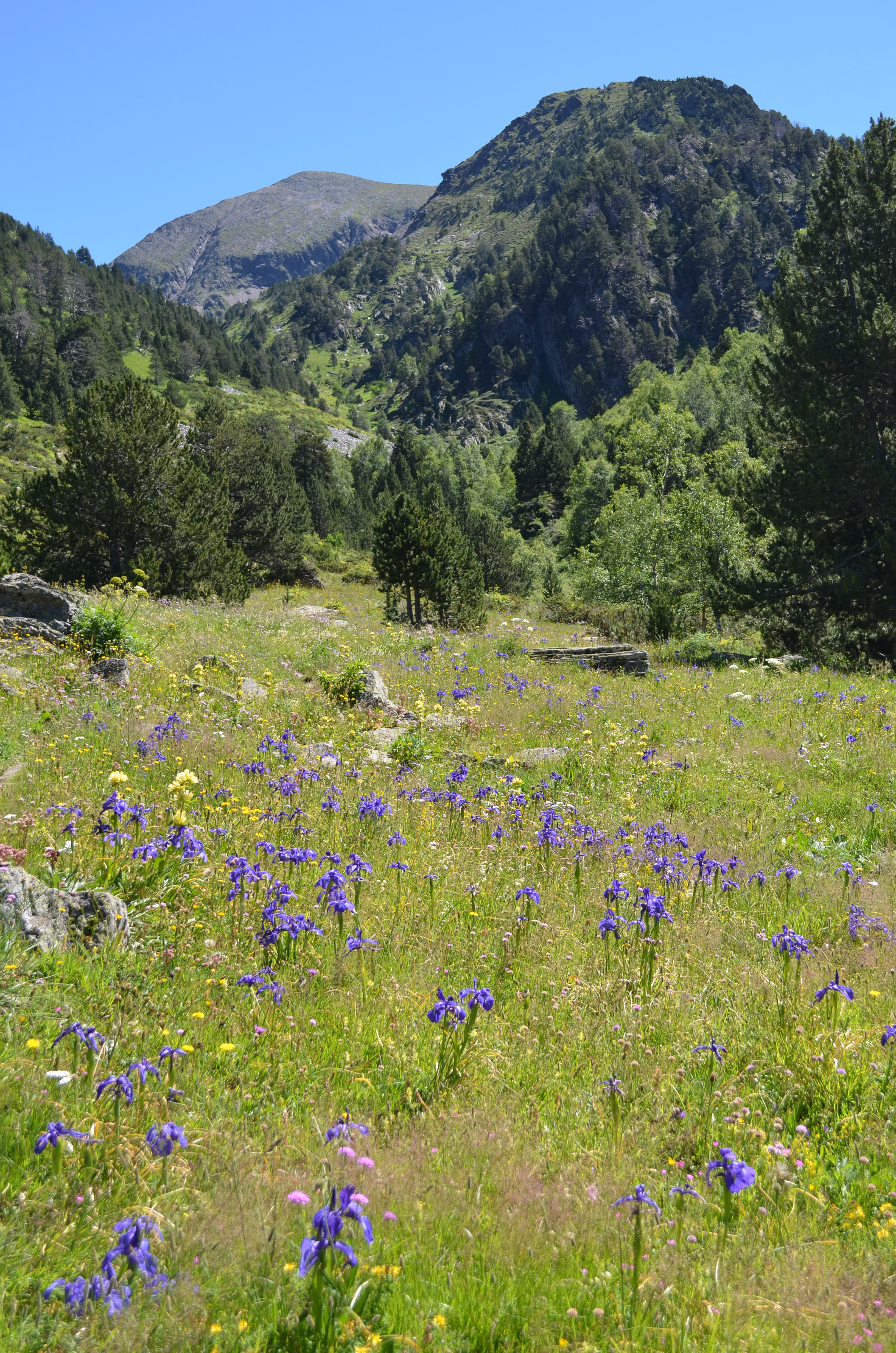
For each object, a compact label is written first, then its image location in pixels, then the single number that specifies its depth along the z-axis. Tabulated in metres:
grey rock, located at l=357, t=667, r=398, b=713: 10.81
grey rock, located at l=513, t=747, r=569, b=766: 9.33
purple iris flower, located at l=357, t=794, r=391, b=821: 5.47
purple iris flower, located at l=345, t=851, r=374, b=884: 4.13
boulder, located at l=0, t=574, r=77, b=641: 11.79
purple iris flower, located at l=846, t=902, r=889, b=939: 4.78
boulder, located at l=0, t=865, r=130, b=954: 3.52
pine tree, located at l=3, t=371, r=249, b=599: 23.12
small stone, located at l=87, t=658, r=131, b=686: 9.59
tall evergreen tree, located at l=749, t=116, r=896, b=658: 17.67
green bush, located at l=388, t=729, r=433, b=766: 8.61
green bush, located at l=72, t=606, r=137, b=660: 11.05
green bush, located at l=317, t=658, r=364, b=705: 10.92
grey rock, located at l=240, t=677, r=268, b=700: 10.30
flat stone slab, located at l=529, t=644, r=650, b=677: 15.73
